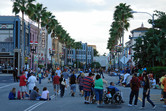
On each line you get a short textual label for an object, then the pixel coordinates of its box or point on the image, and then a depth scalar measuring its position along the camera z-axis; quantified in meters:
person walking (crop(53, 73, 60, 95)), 25.30
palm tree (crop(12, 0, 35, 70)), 57.84
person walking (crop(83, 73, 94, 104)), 19.52
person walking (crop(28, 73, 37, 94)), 23.45
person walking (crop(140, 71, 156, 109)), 16.98
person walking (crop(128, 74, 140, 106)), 17.70
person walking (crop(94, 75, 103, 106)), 18.67
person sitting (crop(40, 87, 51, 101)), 22.05
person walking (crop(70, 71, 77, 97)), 24.47
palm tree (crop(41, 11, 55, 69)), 69.49
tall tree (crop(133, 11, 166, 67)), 41.92
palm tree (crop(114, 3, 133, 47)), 72.00
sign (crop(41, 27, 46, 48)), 97.34
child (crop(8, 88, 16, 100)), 22.87
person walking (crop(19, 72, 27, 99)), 22.98
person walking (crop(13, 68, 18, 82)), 45.13
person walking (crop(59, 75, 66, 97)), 23.89
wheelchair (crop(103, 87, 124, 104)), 19.37
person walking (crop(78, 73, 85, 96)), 24.25
